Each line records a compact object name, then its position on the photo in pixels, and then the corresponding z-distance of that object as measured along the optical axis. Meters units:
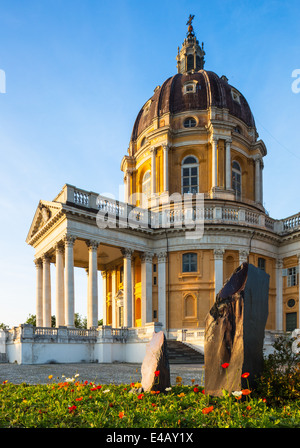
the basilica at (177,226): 31.14
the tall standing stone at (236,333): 8.36
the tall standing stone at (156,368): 9.28
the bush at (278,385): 8.25
